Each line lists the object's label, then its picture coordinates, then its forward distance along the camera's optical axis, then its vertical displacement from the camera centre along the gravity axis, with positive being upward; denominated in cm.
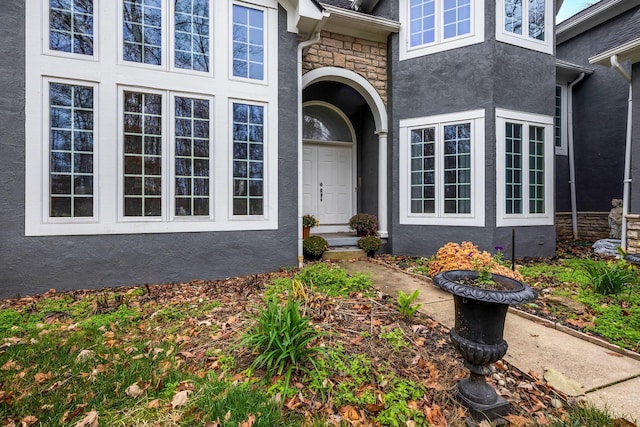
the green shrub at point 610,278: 430 -86
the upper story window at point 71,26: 452 +274
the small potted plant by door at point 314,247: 639 -62
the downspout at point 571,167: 935 +141
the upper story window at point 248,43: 542 +298
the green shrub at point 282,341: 244 -101
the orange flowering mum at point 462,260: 455 -67
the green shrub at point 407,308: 347 -100
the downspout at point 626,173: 639 +90
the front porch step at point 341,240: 704 -54
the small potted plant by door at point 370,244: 698 -62
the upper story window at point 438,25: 647 +405
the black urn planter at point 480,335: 199 -79
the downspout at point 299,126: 579 +164
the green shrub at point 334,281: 434 -94
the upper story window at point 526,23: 643 +403
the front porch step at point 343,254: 670 -80
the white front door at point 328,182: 834 +89
